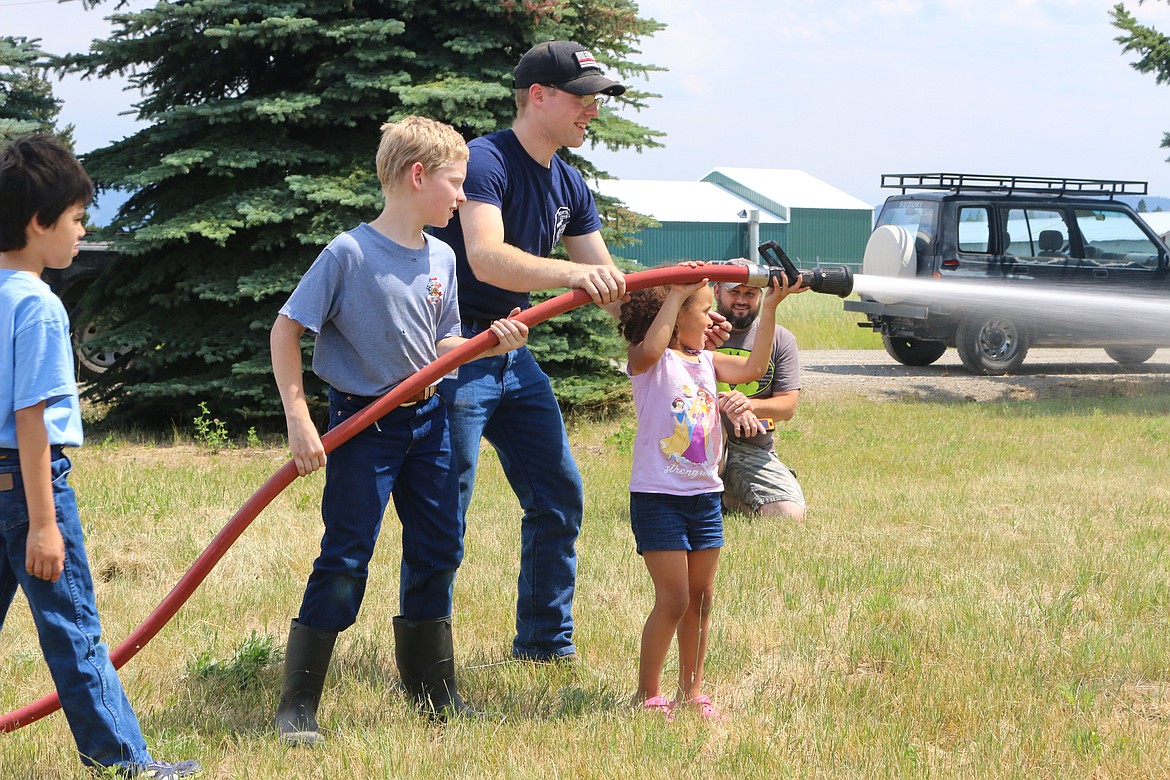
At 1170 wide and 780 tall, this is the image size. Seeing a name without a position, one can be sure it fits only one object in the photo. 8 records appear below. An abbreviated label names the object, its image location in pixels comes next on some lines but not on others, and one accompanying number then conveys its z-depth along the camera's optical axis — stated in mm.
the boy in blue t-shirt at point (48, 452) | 3197
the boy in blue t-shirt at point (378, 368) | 3818
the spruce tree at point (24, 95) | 15469
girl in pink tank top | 4145
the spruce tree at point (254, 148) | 10258
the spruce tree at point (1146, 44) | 16031
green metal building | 49219
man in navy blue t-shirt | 4211
